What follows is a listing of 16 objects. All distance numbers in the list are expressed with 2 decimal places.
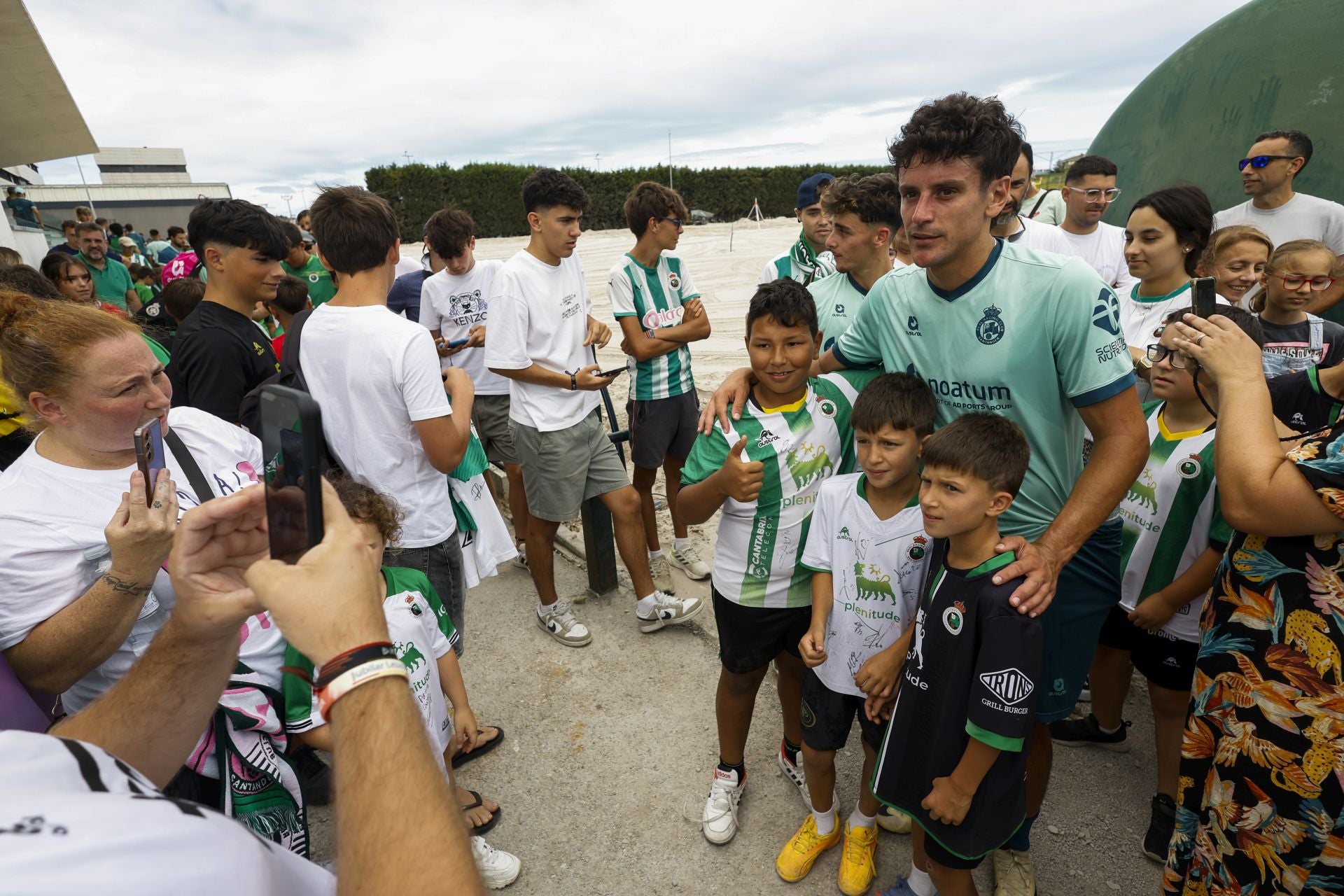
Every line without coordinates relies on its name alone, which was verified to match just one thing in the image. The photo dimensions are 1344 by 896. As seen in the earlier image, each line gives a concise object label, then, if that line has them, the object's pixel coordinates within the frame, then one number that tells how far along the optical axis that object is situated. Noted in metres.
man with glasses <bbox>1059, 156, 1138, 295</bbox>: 4.64
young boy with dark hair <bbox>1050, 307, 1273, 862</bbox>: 2.39
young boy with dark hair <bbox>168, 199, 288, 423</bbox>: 3.05
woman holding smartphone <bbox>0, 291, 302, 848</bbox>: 1.69
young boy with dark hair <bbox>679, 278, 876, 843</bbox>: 2.46
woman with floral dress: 1.52
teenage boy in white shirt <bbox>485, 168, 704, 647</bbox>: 3.83
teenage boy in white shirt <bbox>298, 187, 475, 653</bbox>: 2.57
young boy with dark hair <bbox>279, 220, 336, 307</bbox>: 6.59
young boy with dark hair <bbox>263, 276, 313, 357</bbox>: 4.93
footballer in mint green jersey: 1.91
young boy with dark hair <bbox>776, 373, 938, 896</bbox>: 2.13
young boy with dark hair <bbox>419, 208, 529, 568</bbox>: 4.82
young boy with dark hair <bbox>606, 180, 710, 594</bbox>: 4.41
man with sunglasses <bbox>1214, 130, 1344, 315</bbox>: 4.39
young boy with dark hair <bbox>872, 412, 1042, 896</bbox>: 1.79
